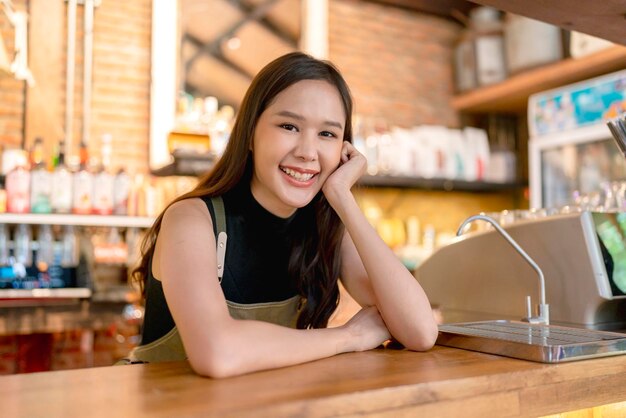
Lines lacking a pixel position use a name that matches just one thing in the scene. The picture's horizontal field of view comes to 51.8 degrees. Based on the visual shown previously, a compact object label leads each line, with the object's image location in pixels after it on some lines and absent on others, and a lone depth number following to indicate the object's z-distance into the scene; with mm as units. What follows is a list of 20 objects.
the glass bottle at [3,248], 3190
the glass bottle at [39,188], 3271
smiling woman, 1201
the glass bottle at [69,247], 3361
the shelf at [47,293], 3105
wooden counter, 814
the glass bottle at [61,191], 3322
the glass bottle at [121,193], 3482
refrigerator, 3576
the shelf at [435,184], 4168
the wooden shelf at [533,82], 3738
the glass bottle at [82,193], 3375
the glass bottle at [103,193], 3416
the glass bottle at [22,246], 3248
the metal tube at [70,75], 3650
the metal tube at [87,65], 3686
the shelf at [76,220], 3188
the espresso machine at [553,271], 1617
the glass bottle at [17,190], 3229
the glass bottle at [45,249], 3318
